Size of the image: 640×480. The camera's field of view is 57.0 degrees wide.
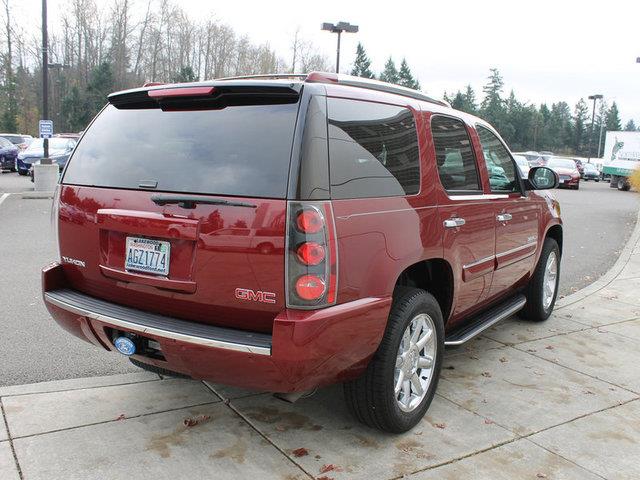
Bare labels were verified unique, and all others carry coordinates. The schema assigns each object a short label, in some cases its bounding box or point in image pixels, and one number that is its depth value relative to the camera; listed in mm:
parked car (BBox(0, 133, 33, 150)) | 30250
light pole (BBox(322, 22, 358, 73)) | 25478
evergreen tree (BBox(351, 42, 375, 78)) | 82875
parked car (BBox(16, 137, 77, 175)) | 21627
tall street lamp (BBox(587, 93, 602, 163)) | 62725
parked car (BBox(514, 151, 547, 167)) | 32925
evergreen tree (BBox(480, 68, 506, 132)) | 95331
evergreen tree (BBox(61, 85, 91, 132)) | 50875
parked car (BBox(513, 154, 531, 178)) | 26978
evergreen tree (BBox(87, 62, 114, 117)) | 50656
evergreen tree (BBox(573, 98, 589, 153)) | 109625
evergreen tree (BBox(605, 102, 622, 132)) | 126625
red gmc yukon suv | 2719
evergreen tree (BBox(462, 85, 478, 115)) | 94662
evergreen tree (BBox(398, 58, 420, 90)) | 85812
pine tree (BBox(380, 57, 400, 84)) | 85688
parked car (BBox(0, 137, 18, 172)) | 25719
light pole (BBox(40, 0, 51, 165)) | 17422
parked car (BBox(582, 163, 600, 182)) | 41500
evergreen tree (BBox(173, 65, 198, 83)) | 49994
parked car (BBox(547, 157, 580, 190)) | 29375
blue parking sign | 18203
